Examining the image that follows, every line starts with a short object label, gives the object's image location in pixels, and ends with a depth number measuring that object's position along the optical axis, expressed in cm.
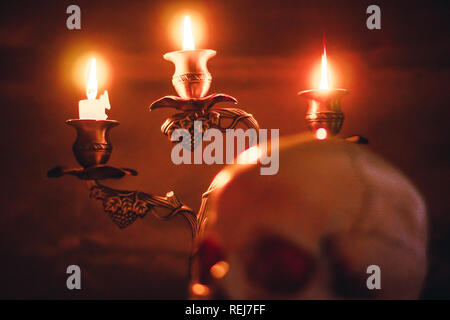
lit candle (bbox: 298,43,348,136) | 94
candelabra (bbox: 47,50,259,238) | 90
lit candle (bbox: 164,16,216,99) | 91
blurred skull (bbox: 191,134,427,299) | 75
